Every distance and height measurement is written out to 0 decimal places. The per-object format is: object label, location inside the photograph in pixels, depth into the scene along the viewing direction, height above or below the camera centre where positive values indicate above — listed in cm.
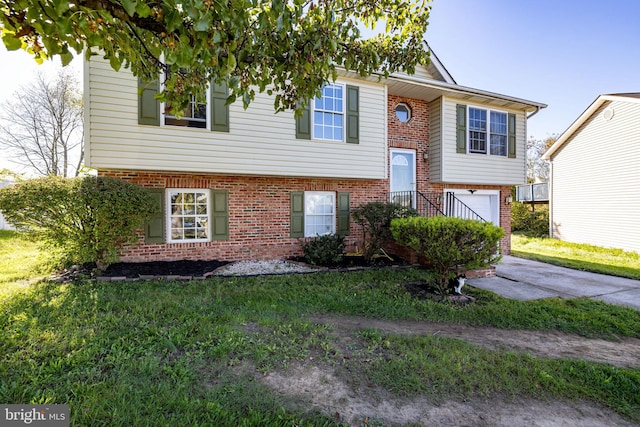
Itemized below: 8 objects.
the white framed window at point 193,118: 653 +222
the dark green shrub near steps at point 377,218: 745 -17
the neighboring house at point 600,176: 1162 +161
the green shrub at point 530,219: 1693 -50
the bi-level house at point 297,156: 625 +149
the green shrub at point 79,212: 518 +2
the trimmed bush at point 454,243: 517 -59
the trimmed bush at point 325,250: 736 -100
